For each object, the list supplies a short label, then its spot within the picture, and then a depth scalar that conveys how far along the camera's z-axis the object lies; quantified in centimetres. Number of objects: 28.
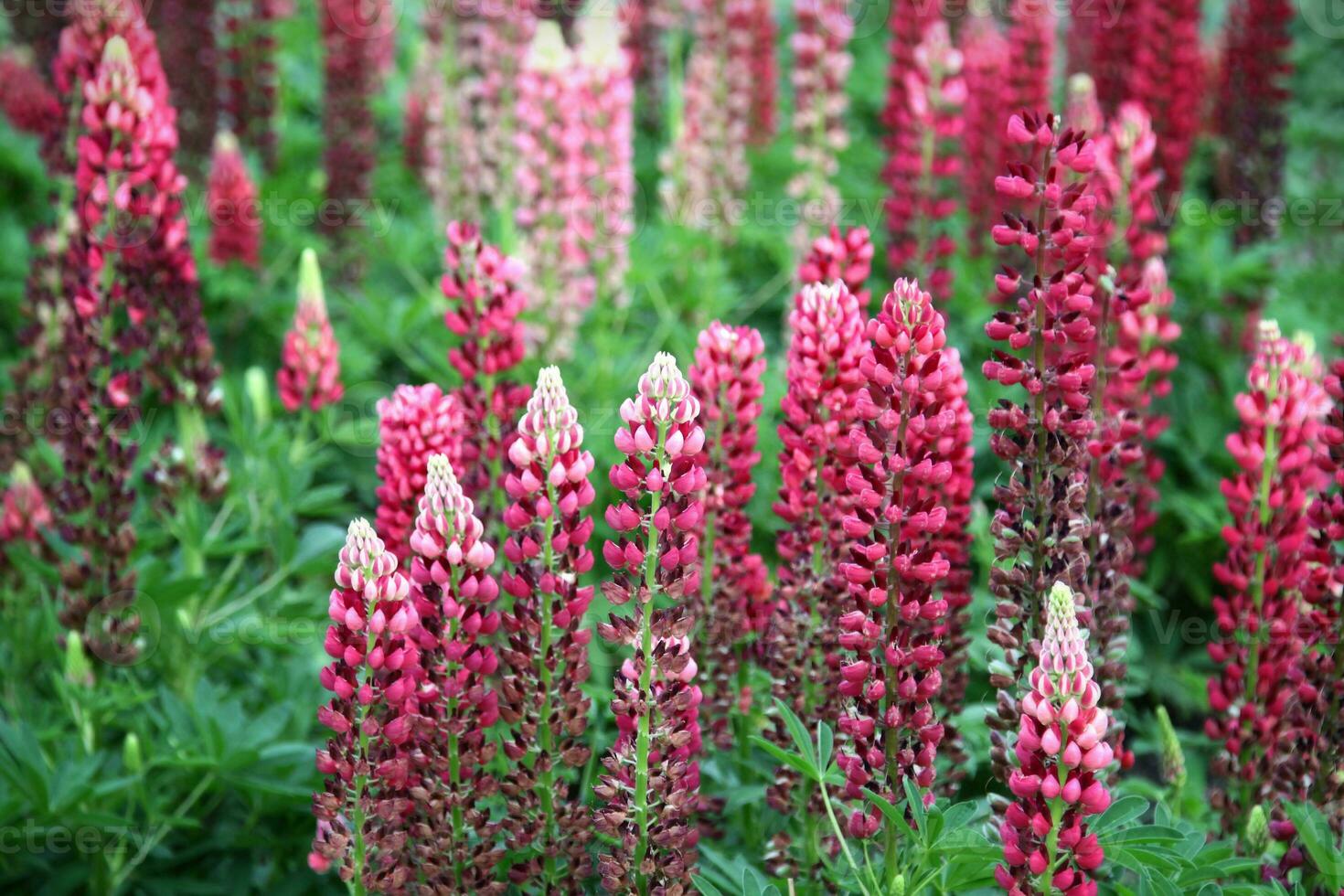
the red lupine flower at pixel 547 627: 222
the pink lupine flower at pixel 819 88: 549
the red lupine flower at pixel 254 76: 667
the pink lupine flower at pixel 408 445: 258
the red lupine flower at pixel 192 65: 638
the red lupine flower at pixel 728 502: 271
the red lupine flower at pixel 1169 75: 571
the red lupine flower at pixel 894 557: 213
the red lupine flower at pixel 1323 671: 250
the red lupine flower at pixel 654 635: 212
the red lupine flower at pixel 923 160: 489
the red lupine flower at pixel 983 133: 573
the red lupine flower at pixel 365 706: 213
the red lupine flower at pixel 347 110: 621
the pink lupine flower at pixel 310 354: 378
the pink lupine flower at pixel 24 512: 381
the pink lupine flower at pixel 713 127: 598
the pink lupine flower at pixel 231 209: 557
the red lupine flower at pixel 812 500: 255
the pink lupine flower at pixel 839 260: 289
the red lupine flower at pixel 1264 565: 279
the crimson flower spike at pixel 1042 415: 224
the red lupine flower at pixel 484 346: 290
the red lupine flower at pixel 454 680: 220
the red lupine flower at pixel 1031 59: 543
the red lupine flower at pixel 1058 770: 190
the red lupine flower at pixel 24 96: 639
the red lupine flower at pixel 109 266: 333
